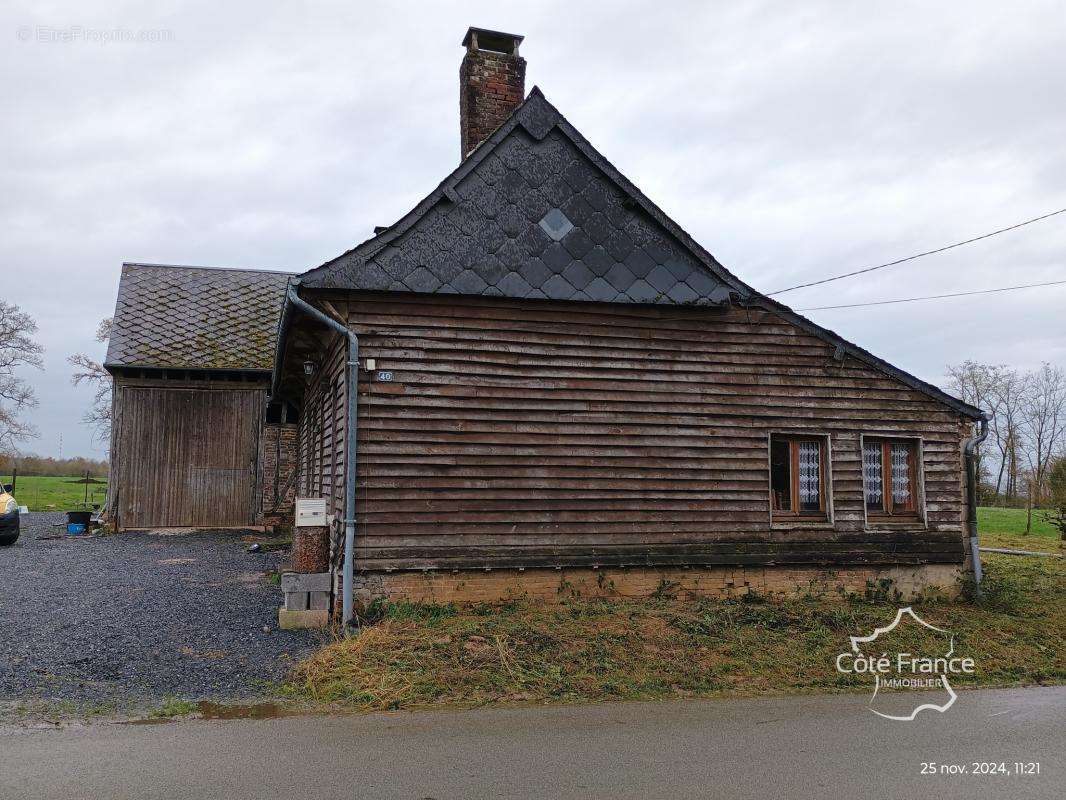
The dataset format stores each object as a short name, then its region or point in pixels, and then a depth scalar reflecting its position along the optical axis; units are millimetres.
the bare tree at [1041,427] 50531
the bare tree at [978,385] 51375
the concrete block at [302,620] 8812
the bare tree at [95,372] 36781
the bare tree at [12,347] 39312
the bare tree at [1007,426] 50494
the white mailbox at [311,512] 9234
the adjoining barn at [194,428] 19875
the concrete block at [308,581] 8898
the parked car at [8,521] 17266
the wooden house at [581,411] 9336
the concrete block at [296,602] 8875
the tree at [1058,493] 21203
